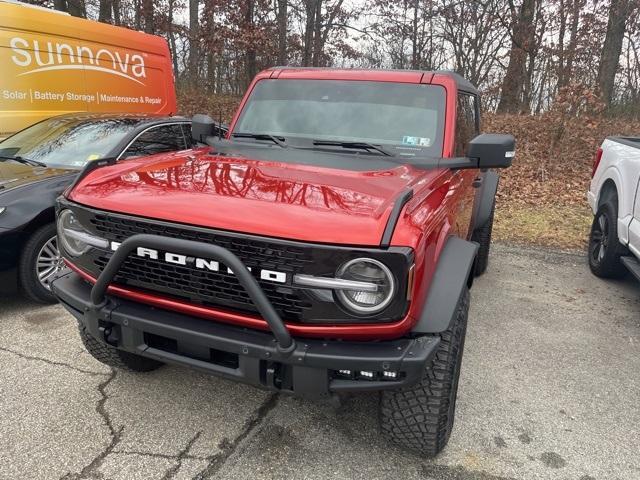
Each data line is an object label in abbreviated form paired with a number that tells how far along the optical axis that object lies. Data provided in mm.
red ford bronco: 1972
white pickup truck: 4406
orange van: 6109
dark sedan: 3838
